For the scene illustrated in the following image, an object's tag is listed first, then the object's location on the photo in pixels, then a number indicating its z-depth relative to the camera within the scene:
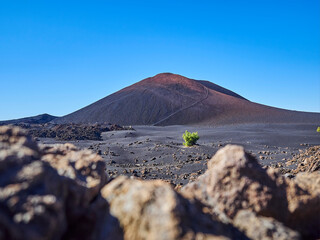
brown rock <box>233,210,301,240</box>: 1.76
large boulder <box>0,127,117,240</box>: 1.43
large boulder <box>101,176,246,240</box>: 1.49
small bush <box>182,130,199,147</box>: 13.61
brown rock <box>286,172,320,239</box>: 2.29
